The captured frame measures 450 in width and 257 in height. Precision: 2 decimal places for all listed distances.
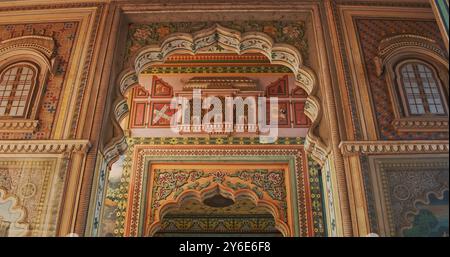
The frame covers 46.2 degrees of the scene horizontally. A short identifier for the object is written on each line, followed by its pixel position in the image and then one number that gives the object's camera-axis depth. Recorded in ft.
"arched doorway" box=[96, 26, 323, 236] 26.27
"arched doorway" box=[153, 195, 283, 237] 32.81
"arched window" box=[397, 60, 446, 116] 15.70
